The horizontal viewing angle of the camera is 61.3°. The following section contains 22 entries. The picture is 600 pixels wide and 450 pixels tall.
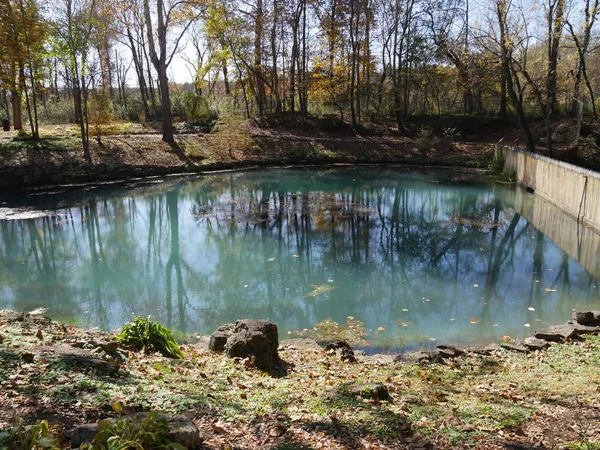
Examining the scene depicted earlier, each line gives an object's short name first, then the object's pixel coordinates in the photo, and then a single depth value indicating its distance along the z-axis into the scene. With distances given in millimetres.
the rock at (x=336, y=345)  7577
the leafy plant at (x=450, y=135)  34125
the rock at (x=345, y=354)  7070
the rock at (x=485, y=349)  7277
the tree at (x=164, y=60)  29406
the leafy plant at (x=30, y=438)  3127
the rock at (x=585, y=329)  7605
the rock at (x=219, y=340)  7142
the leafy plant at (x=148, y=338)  6633
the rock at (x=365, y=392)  5027
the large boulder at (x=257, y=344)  6512
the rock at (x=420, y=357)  6882
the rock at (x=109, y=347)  5836
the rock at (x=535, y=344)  7223
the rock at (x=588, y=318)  8016
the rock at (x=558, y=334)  7496
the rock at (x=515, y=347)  7195
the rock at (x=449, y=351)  7145
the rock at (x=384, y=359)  7059
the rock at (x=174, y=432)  3441
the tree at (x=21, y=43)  24344
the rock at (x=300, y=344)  7923
